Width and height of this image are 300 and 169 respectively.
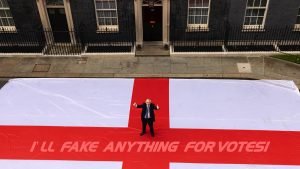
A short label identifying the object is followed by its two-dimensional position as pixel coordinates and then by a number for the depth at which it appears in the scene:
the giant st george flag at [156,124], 9.17
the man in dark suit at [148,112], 9.53
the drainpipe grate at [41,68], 14.23
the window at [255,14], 14.38
